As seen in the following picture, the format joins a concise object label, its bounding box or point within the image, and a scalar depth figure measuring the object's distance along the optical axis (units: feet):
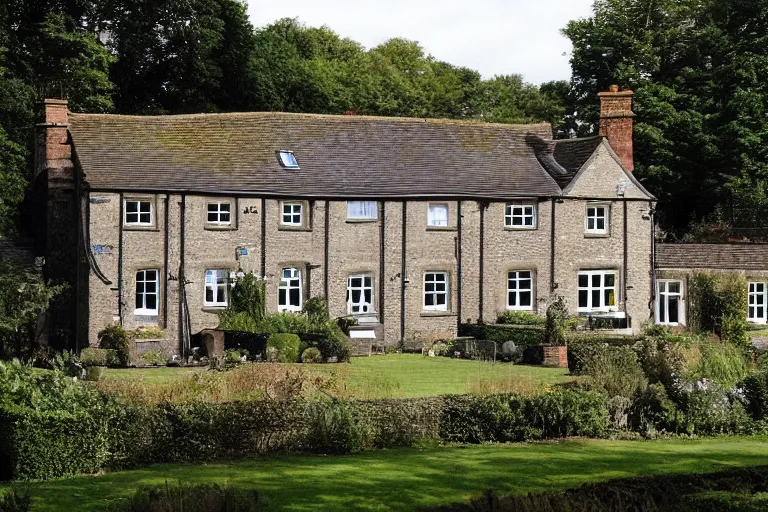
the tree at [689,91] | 191.31
